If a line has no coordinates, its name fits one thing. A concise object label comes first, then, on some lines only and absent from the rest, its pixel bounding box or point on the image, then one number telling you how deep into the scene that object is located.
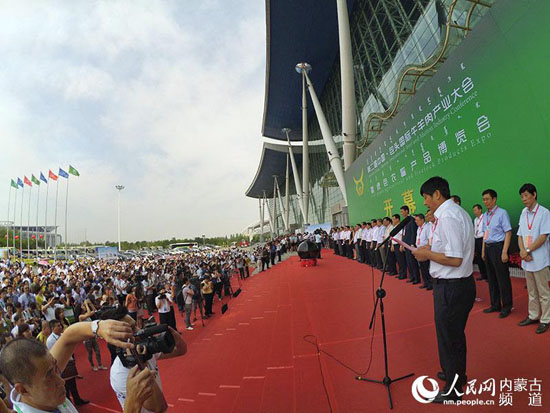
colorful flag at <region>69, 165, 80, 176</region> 30.60
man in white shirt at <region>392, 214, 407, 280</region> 6.93
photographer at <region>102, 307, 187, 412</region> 2.07
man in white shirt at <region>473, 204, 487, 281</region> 4.48
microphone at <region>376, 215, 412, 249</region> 2.45
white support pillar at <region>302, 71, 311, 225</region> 29.97
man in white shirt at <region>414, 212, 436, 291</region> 5.54
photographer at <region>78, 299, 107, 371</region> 6.32
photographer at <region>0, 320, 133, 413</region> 1.10
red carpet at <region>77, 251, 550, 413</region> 2.51
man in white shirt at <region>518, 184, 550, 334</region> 3.05
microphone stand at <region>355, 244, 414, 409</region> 2.44
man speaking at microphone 2.18
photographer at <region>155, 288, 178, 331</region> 7.67
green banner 4.28
